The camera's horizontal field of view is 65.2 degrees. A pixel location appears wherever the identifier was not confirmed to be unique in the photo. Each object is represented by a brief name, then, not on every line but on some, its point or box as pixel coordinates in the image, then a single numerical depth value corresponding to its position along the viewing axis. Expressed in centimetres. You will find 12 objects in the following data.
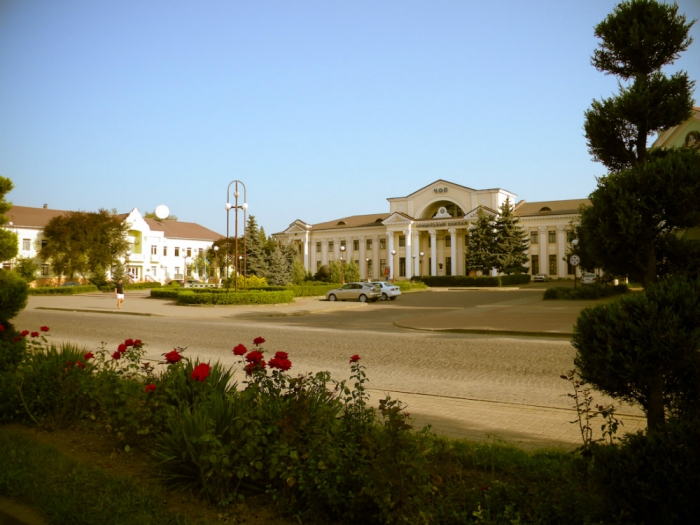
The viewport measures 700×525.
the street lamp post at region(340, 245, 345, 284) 5175
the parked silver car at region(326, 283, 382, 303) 3856
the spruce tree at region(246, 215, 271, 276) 4753
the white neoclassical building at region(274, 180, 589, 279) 7538
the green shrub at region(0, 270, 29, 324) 806
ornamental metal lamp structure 3095
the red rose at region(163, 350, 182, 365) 495
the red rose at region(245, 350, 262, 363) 449
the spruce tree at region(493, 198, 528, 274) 6475
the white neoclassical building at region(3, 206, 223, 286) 6869
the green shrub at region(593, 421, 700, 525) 288
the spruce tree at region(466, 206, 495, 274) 6519
